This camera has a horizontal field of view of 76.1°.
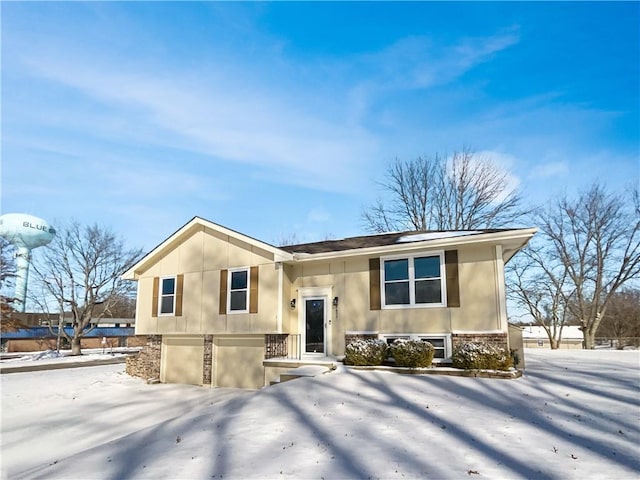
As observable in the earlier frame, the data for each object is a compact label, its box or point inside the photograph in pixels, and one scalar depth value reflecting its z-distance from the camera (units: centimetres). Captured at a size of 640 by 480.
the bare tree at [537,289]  2942
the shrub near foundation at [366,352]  1109
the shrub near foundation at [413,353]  1045
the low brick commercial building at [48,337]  3253
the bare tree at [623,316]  3225
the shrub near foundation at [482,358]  973
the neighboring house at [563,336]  3197
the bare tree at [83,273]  2989
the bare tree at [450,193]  2764
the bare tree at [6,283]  2588
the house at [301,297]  1126
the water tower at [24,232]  4253
